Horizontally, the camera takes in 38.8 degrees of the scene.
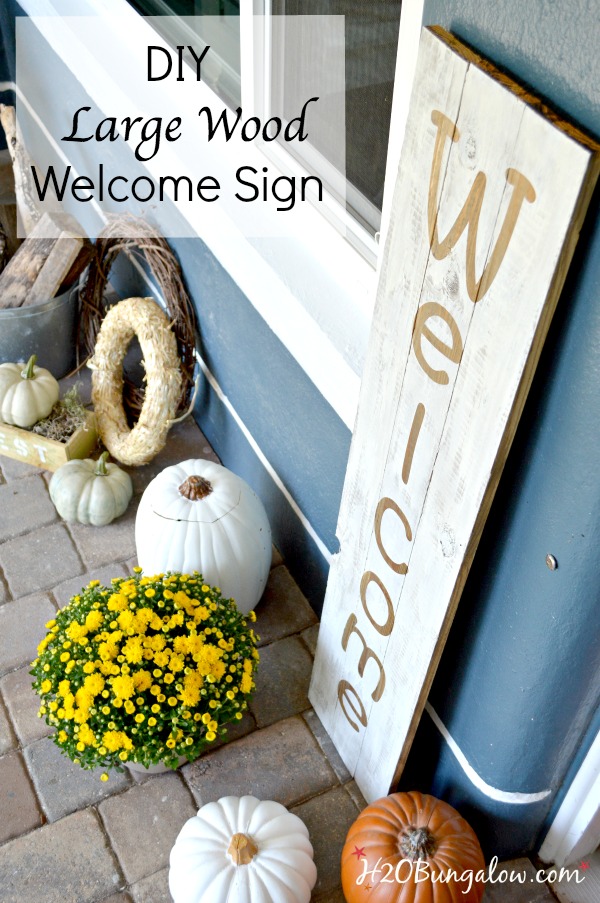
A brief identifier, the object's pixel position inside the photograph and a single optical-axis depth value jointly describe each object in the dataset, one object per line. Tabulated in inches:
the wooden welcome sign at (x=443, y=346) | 47.3
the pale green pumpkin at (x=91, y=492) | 111.4
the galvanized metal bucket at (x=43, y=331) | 125.5
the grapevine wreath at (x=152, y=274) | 116.3
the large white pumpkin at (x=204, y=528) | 93.7
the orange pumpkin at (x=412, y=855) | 71.4
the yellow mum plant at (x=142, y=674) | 79.0
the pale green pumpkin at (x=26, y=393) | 116.7
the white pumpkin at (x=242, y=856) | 72.4
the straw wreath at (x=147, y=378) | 113.5
